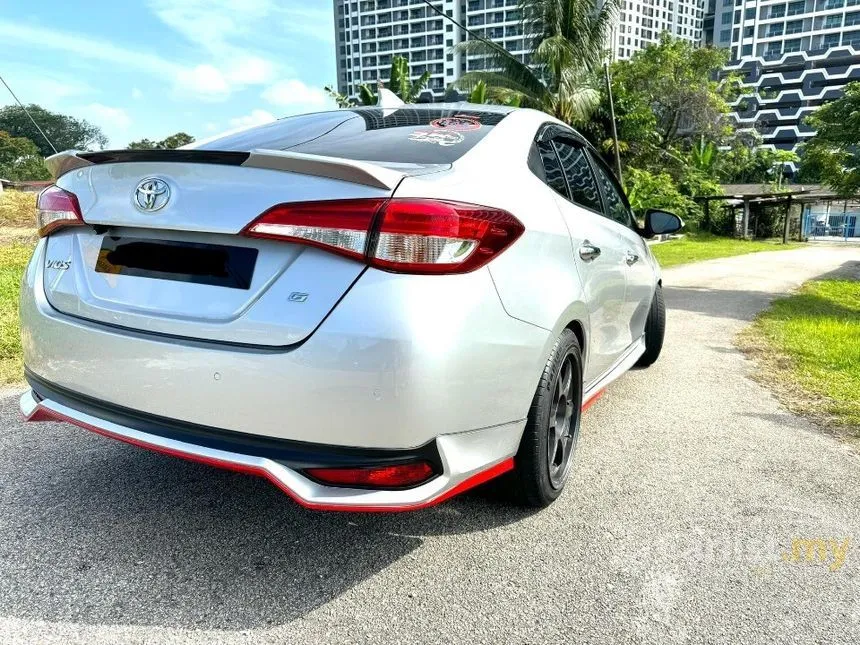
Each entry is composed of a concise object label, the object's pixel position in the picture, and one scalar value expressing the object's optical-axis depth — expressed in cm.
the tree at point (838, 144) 980
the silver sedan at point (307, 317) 180
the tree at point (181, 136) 5528
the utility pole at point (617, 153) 2299
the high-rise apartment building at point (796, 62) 9262
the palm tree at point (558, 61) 2302
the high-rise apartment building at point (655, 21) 11356
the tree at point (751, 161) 4355
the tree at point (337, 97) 3540
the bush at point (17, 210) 1392
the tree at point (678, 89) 3791
